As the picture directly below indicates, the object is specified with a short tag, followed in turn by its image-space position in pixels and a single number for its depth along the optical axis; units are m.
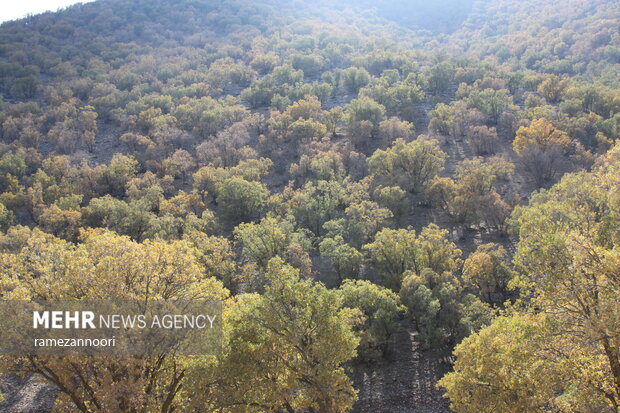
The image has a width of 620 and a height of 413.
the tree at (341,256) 48.03
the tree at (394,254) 46.22
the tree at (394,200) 60.84
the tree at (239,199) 66.12
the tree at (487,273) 42.25
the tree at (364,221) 54.41
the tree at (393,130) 83.25
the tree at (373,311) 37.91
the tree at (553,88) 99.25
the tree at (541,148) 68.44
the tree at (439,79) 117.38
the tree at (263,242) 49.47
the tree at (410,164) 67.12
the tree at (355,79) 128.88
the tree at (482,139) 80.00
